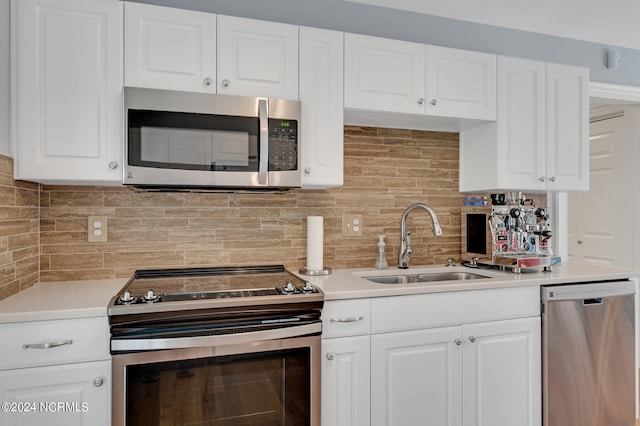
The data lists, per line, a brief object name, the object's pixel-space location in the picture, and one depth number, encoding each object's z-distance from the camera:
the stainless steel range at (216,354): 1.47
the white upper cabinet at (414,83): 2.09
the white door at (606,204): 3.49
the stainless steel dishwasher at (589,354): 2.12
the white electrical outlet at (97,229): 2.02
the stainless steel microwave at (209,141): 1.73
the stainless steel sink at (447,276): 2.44
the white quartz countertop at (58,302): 1.40
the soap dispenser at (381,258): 2.41
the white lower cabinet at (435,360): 1.77
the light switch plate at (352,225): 2.45
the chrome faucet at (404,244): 2.41
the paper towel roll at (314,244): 2.20
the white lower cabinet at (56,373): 1.38
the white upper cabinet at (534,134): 2.38
